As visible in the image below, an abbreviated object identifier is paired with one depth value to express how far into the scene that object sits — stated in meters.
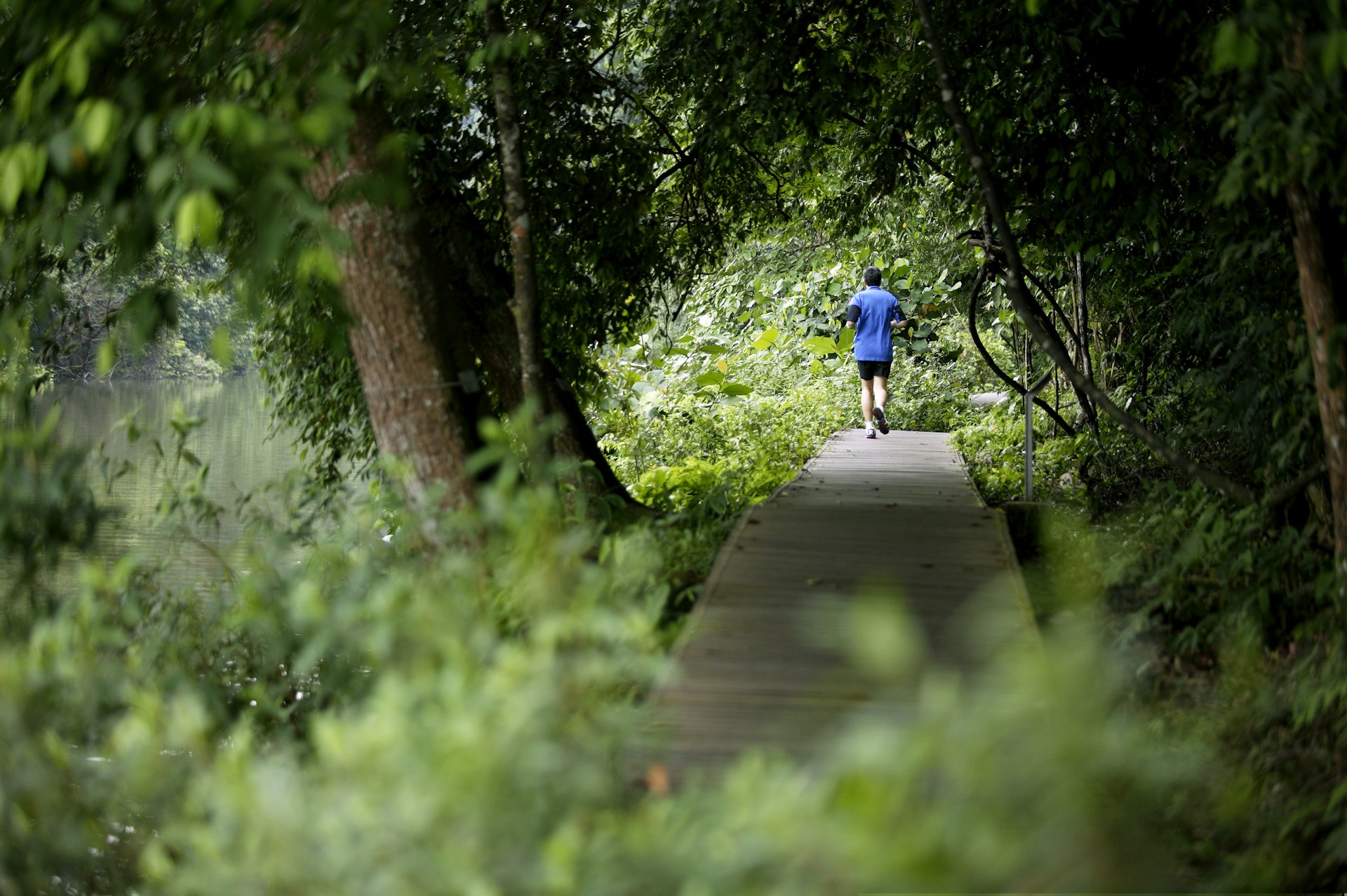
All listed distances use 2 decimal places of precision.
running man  24.95
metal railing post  18.41
